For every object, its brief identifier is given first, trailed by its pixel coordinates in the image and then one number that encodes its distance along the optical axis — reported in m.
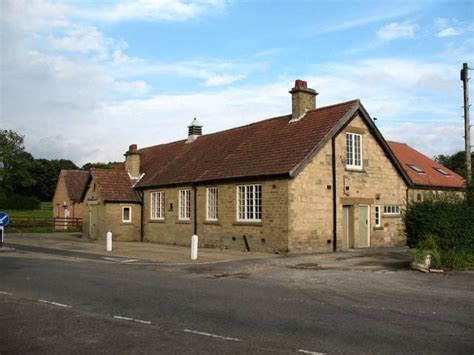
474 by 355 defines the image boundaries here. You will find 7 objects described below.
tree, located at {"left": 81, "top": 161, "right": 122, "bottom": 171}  103.30
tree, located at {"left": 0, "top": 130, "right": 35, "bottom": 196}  94.88
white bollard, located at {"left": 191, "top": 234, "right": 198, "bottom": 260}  19.28
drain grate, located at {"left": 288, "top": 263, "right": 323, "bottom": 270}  16.70
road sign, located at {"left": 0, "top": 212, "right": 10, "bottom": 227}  23.12
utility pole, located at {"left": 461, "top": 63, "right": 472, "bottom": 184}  24.68
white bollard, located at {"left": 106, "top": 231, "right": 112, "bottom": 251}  23.14
